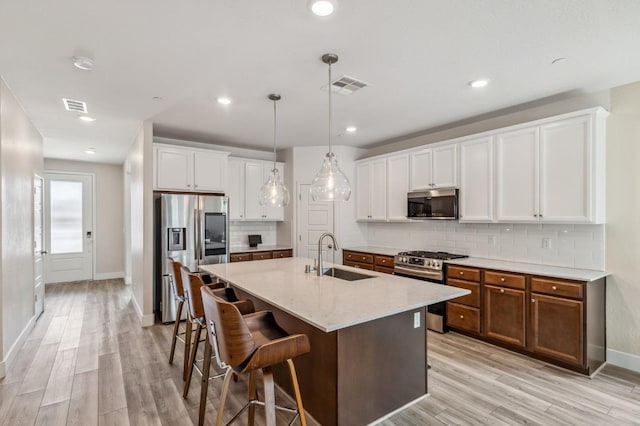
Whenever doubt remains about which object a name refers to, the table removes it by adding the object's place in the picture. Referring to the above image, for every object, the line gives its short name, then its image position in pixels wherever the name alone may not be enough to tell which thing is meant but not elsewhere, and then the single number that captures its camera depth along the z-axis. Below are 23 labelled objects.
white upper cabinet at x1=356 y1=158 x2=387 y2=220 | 5.28
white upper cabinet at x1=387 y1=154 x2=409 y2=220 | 4.93
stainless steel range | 3.96
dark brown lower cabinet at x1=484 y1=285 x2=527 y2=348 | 3.30
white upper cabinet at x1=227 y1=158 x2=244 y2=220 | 5.55
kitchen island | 2.01
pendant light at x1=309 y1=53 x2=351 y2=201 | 2.80
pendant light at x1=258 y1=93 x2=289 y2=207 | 3.38
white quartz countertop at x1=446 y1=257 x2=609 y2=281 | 2.98
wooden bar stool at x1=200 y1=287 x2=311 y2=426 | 1.66
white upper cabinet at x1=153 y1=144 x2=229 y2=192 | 4.61
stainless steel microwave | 4.21
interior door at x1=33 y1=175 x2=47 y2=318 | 4.35
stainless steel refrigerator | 4.38
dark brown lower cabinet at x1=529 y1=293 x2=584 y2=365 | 2.93
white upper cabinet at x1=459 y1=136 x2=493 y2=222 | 3.88
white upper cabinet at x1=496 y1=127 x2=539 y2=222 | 3.48
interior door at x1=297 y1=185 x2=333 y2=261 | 5.72
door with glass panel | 6.79
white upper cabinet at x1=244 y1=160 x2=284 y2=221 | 5.73
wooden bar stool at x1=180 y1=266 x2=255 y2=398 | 2.44
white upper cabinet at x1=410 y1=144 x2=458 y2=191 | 4.26
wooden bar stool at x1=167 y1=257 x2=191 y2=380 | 2.78
